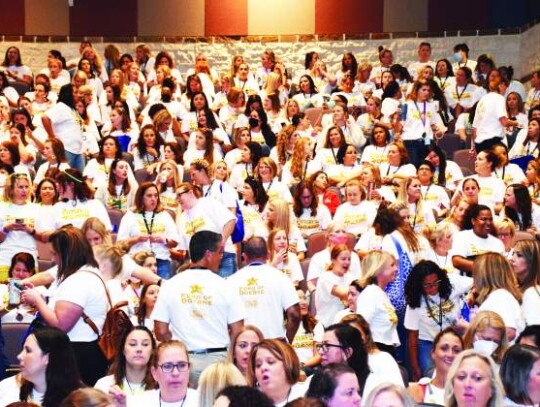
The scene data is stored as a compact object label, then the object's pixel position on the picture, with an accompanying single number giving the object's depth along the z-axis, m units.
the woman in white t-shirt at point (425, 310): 10.48
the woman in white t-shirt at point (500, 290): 9.65
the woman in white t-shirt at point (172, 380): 7.71
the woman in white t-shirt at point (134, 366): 8.22
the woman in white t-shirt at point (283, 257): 11.74
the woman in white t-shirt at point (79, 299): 8.78
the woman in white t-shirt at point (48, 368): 7.50
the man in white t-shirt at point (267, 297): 9.80
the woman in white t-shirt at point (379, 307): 10.15
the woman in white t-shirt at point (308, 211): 14.27
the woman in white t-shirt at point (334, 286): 11.13
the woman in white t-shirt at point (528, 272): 9.91
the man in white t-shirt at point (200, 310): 8.98
